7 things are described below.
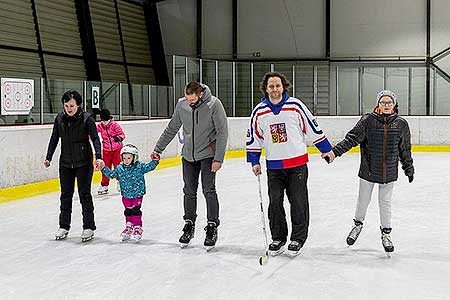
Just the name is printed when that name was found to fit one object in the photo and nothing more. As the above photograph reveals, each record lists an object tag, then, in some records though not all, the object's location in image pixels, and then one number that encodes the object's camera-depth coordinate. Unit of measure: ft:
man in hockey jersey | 16.49
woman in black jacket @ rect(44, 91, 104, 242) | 18.94
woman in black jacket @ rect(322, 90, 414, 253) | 16.52
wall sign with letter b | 38.03
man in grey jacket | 17.58
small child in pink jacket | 29.12
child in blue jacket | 18.89
